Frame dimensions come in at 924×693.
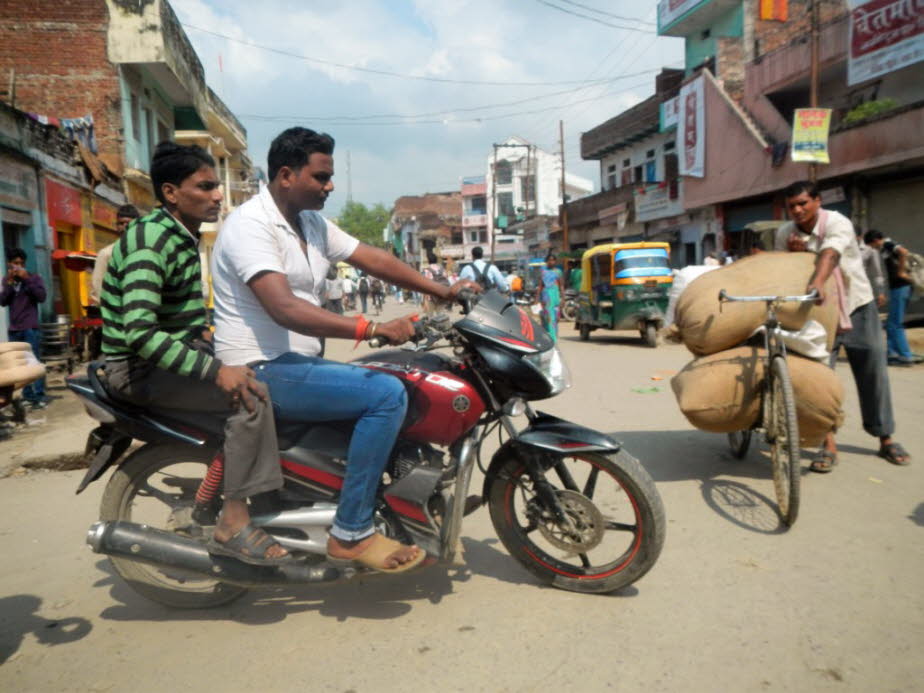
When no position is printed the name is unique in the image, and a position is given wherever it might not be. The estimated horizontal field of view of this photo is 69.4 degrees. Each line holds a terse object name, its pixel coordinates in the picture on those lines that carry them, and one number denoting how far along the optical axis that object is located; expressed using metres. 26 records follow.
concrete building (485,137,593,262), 59.09
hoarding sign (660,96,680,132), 25.44
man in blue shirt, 9.84
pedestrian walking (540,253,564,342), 13.17
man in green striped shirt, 2.43
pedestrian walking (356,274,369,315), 27.12
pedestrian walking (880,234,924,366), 8.60
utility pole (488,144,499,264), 56.75
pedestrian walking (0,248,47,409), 7.50
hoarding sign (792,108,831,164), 14.95
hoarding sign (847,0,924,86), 14.00
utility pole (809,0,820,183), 16.17
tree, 85.62
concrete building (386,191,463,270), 66.19
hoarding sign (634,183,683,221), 25.77
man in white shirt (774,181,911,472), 4.21
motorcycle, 2.61
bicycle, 3.35
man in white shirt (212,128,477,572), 2.42
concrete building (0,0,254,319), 17.41
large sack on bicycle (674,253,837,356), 3.92
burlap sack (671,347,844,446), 3.76
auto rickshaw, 13.20
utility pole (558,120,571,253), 34.46
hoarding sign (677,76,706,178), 23.20
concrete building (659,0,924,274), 15.02
